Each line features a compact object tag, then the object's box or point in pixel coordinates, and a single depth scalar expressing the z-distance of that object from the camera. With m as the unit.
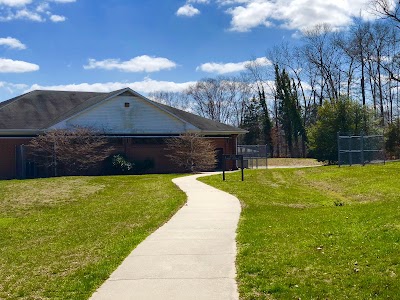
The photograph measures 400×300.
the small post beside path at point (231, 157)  21.84
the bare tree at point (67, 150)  30.11
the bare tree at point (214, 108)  82.12
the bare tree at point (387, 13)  40.15
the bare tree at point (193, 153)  32.69
